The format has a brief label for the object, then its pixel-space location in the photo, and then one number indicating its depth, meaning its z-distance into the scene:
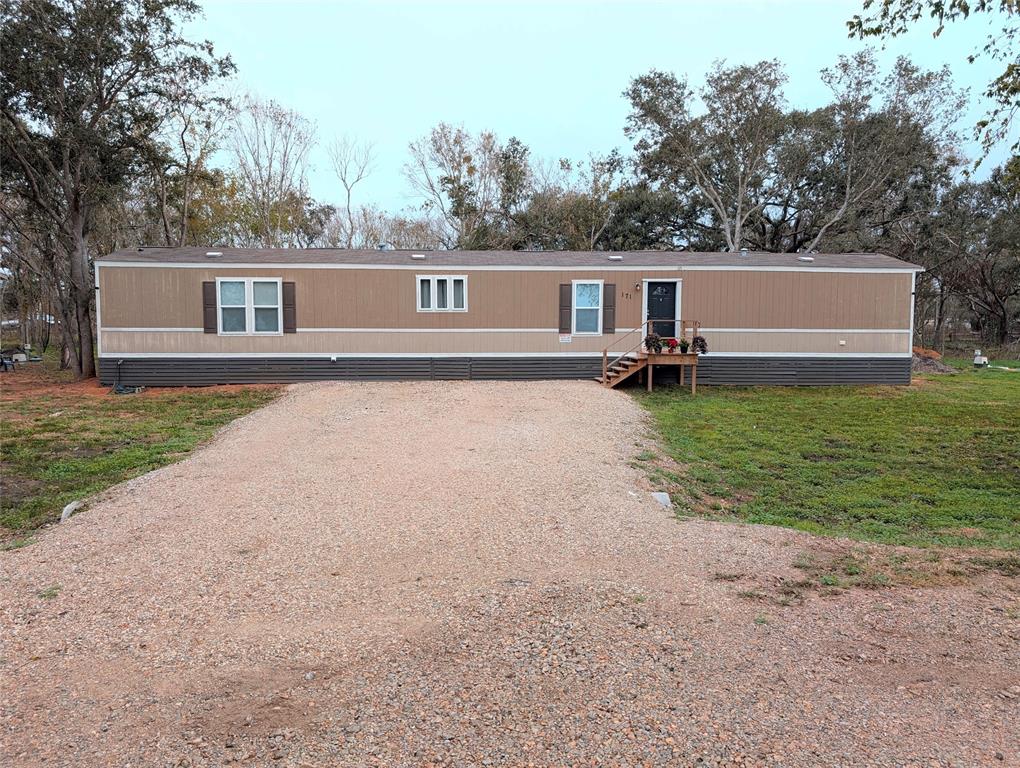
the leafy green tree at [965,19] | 6.12
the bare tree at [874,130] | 21.64
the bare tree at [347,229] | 29.11
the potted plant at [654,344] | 13.05
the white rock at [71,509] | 5.27
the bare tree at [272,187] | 24.44
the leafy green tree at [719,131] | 22.78
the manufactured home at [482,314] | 13.29
